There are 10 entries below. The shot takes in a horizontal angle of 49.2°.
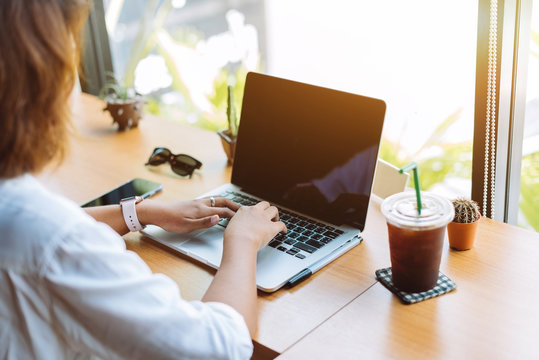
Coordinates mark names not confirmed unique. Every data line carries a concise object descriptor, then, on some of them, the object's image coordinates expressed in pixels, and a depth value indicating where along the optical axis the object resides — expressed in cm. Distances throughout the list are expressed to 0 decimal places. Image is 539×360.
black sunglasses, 150
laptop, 110
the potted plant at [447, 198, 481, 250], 106
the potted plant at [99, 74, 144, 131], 180
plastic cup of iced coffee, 92
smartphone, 136
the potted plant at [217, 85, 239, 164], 154
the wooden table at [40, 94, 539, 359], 86
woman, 67
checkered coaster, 96
